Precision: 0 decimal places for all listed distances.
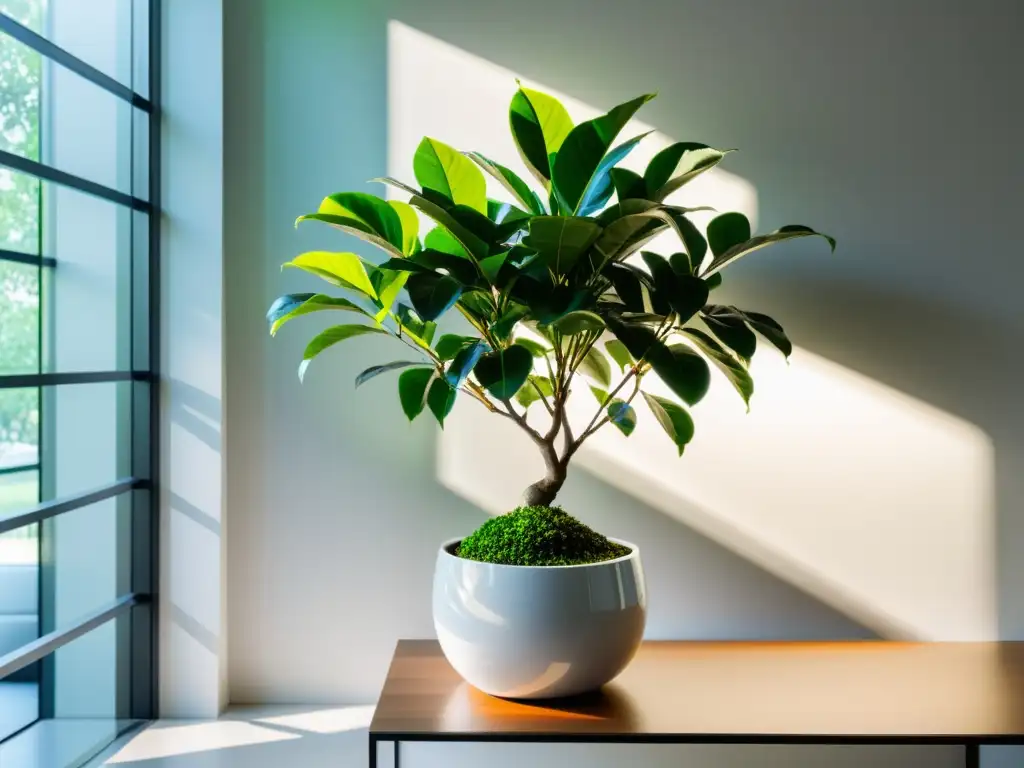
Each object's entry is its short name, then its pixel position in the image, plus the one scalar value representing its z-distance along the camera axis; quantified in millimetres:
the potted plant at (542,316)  1390
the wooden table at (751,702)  1392
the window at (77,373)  1563
